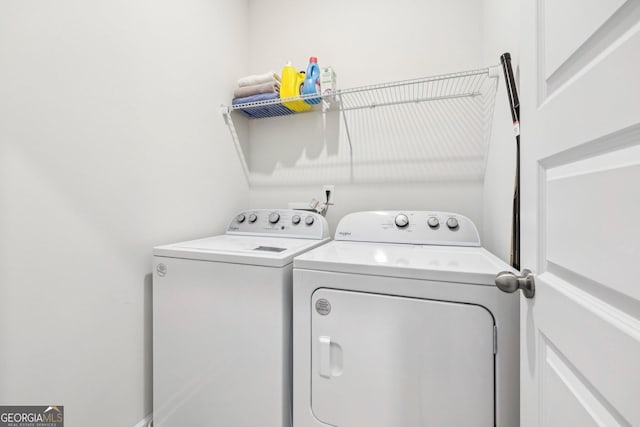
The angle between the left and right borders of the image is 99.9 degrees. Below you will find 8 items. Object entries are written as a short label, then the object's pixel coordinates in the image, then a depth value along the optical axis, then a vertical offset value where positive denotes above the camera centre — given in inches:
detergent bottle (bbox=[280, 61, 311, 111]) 67.7 +32.7
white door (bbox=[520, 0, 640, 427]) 15.4 +0.1
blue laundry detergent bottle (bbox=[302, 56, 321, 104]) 66.7 +33.1
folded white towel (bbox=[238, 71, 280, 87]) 69.5 +35.1
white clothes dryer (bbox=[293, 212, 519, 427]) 32.0 -16.7
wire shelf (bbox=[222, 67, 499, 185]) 62.4 +20.6
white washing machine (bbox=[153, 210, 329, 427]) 40.9 -19.8
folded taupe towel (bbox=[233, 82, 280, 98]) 68.7 +32.2
